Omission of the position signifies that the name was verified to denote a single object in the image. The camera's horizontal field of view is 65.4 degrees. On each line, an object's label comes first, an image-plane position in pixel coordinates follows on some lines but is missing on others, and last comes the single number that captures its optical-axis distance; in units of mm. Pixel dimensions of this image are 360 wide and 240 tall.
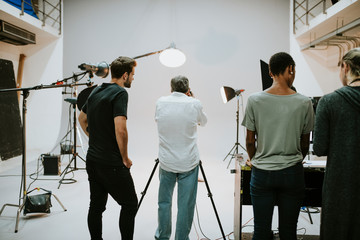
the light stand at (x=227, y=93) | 4453
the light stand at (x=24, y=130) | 2447
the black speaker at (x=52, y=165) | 4500
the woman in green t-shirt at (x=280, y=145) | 1434
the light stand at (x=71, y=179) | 4094
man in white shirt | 1935
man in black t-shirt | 1670
